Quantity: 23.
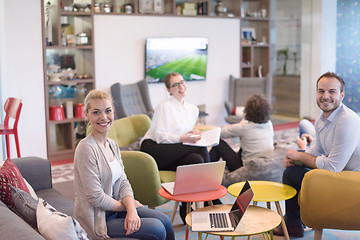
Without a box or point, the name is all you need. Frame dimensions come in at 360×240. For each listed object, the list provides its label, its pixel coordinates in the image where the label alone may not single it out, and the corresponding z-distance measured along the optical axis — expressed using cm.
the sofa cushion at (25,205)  240
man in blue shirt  354
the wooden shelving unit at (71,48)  696
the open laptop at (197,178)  332
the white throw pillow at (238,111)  861
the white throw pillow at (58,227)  213
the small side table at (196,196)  335
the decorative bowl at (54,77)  703
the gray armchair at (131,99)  733
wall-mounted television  792
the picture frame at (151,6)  786
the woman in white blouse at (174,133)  454
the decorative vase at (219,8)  887
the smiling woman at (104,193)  280
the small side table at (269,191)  352
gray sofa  362
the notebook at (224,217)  289
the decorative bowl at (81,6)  716
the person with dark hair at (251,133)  484
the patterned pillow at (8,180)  276
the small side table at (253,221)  286
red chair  585
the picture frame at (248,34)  935
